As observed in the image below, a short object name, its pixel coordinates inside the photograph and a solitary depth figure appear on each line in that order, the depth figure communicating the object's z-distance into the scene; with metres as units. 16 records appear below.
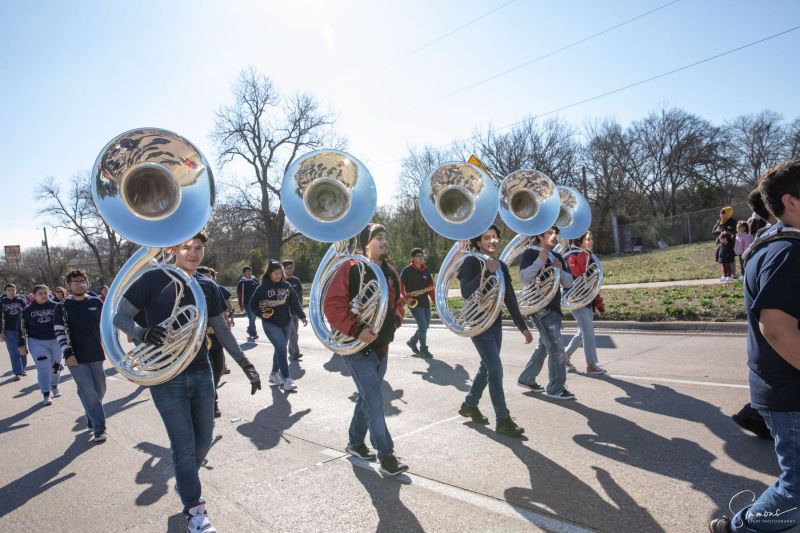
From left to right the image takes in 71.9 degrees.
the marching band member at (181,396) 3.44
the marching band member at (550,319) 5.78
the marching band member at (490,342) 4.88
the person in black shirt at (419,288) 9.33
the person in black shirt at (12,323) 11.04
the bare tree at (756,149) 43.56
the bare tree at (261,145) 37.78
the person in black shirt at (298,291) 9.71
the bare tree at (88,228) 47.32
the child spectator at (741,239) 12.39
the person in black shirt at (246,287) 11.99
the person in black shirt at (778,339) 2.32
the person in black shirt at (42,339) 8.25
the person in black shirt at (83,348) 5.86
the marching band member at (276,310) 7.65
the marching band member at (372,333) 4.06
